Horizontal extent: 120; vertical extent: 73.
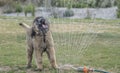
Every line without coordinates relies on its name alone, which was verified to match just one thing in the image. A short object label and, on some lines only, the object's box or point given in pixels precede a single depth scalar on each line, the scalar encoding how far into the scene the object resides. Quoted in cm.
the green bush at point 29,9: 2231
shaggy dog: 732
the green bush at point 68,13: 2068
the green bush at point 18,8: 2419
